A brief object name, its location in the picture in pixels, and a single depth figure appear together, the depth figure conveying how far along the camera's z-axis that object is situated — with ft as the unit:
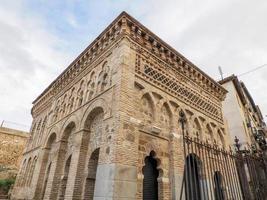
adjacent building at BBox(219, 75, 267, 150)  47.29
